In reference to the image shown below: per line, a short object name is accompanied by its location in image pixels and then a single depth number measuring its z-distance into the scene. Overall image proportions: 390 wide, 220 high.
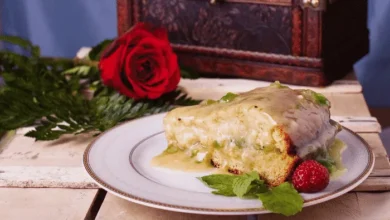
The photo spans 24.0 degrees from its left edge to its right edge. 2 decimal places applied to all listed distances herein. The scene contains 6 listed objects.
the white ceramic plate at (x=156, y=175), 0.59
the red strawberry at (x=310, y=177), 0.60
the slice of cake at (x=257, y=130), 0.63
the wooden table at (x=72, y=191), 0.63
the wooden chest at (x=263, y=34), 0.91
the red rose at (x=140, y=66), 0.85
